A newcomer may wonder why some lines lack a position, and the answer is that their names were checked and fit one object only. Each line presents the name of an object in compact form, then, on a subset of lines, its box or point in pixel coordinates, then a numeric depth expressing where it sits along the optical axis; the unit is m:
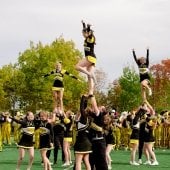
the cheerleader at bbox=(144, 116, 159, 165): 20.81
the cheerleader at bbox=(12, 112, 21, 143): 35.53
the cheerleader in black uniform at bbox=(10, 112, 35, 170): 17.06
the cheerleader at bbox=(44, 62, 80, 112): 23.95
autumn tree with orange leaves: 69.75
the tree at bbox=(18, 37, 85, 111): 59.19
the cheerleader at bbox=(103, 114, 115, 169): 19.30
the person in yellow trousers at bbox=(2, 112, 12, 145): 34.81
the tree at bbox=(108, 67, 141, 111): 62.38
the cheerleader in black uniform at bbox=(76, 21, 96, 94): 16.80
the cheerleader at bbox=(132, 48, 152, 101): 20.78
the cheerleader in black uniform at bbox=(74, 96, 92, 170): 11.87
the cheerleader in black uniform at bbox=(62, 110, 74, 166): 20.25
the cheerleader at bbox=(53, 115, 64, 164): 21.31
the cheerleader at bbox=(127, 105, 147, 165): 20.62
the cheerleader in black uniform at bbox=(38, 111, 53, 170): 16.72
